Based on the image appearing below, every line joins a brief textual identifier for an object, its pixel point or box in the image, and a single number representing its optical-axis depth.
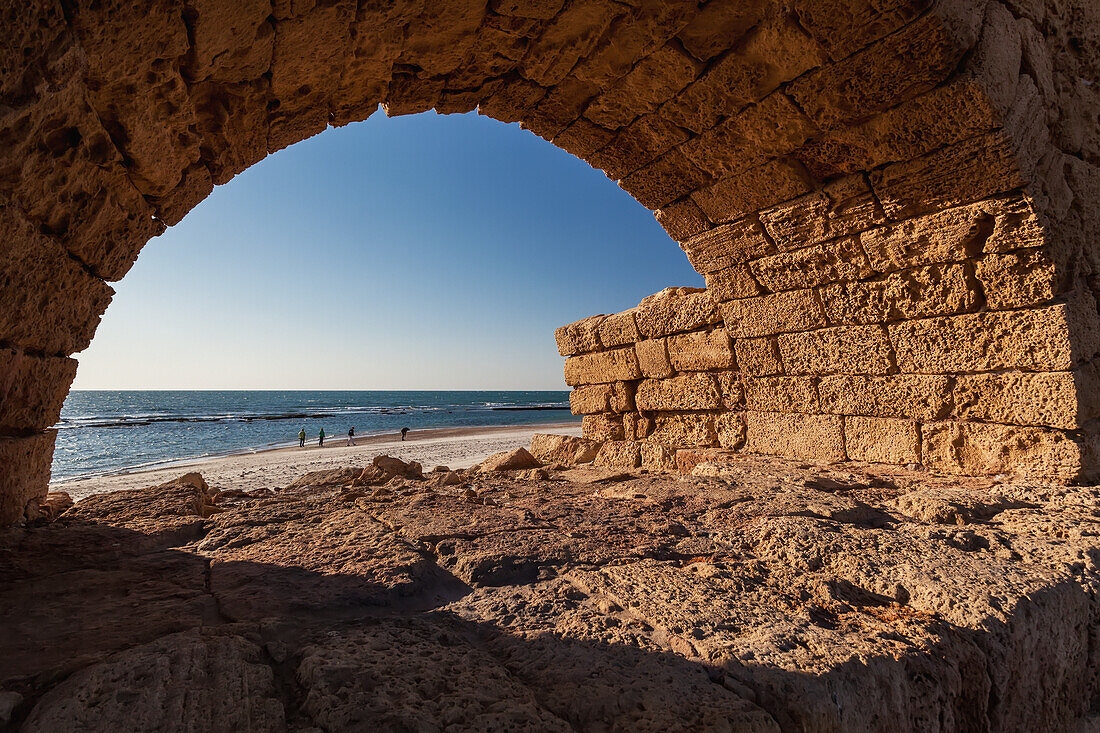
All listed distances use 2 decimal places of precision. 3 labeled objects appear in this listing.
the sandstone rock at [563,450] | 5.67
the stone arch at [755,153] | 1.87
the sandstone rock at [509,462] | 5.21
